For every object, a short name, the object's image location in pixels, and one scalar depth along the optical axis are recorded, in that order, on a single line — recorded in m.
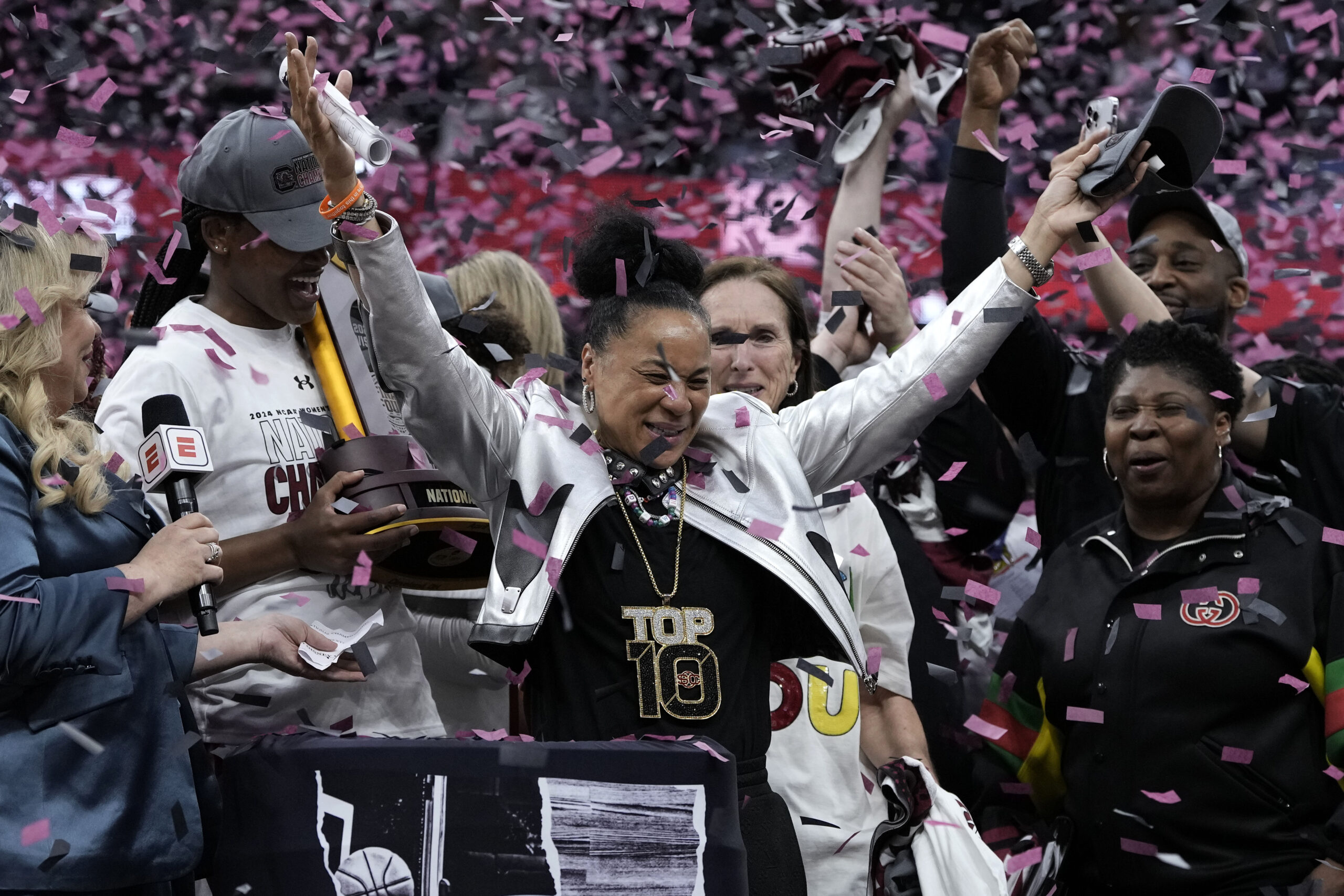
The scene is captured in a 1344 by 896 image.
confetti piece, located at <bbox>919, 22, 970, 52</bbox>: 9.40
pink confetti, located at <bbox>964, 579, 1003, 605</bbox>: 7.51
